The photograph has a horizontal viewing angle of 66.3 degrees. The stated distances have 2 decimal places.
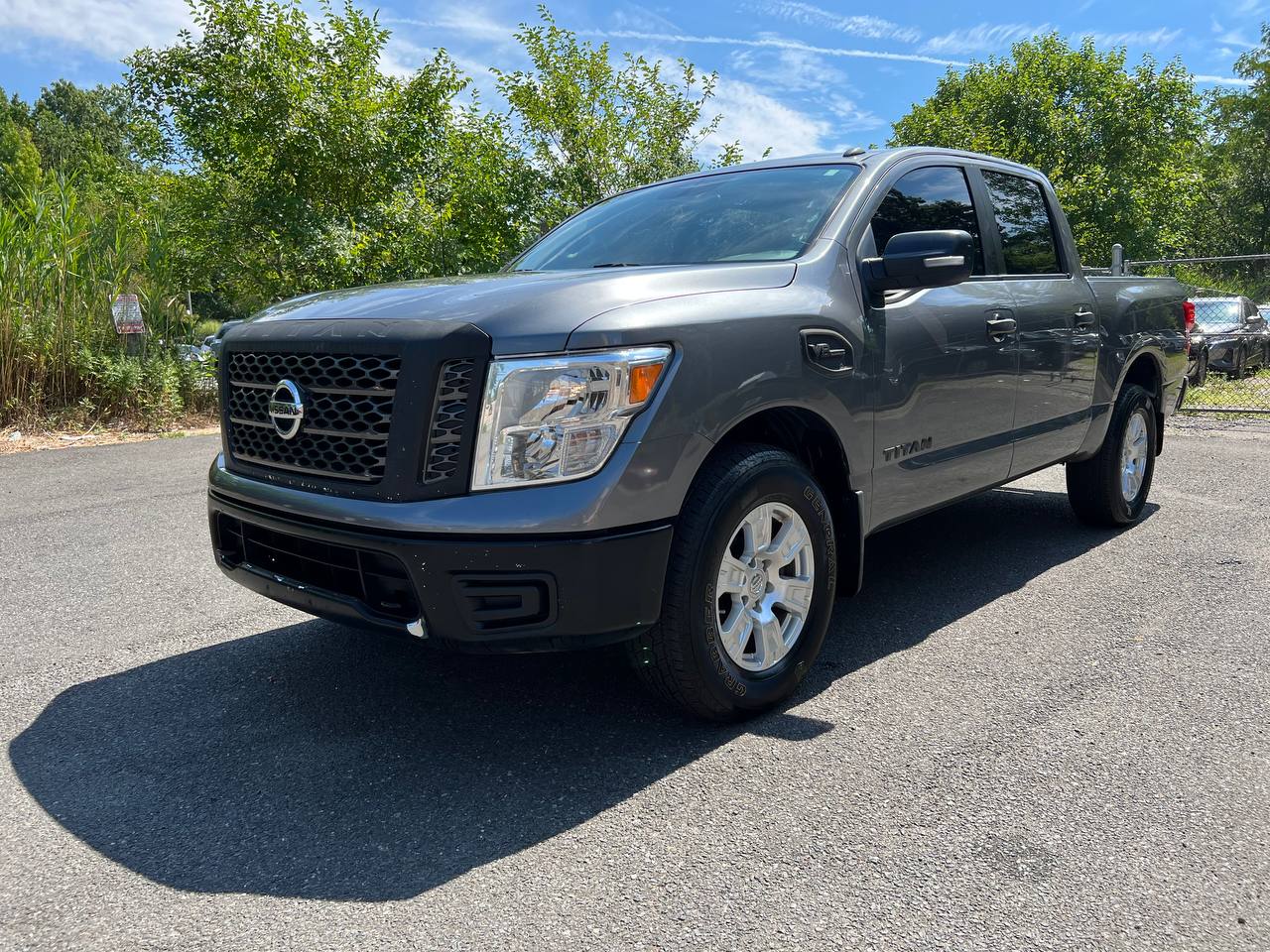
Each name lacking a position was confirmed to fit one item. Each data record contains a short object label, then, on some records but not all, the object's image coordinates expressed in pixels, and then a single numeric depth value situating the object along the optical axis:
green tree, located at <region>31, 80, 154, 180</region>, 54.16
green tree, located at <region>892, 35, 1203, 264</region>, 37.19
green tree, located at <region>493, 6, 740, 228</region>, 15.02
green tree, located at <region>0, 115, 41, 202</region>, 30.58
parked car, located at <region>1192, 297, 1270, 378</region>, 16.03
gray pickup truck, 2.53
